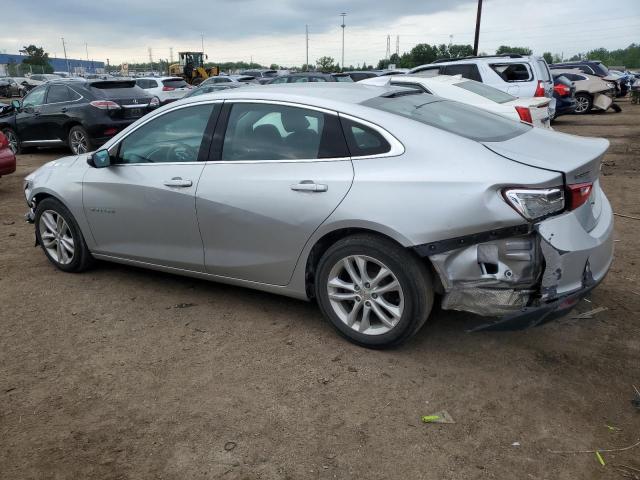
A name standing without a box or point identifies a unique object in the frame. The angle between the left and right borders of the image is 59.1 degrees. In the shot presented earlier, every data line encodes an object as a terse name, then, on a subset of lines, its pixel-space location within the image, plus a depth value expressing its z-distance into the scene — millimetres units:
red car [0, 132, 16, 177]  8477
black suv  11406
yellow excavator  41875
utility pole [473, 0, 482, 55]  31234
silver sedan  3053
